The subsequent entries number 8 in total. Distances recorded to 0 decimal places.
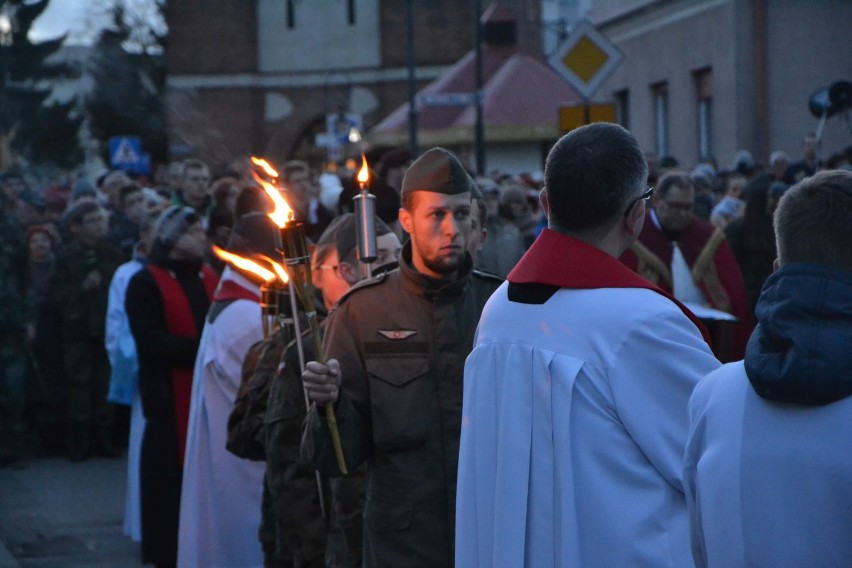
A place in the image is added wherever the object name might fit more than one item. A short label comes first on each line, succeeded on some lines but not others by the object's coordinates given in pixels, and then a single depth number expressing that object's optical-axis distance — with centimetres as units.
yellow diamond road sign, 1796
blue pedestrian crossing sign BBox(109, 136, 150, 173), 4453
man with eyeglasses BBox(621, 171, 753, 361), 1446
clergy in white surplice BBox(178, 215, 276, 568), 1193
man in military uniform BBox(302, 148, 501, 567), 782
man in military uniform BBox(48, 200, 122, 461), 2212
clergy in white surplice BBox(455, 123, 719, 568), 544
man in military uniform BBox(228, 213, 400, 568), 893
